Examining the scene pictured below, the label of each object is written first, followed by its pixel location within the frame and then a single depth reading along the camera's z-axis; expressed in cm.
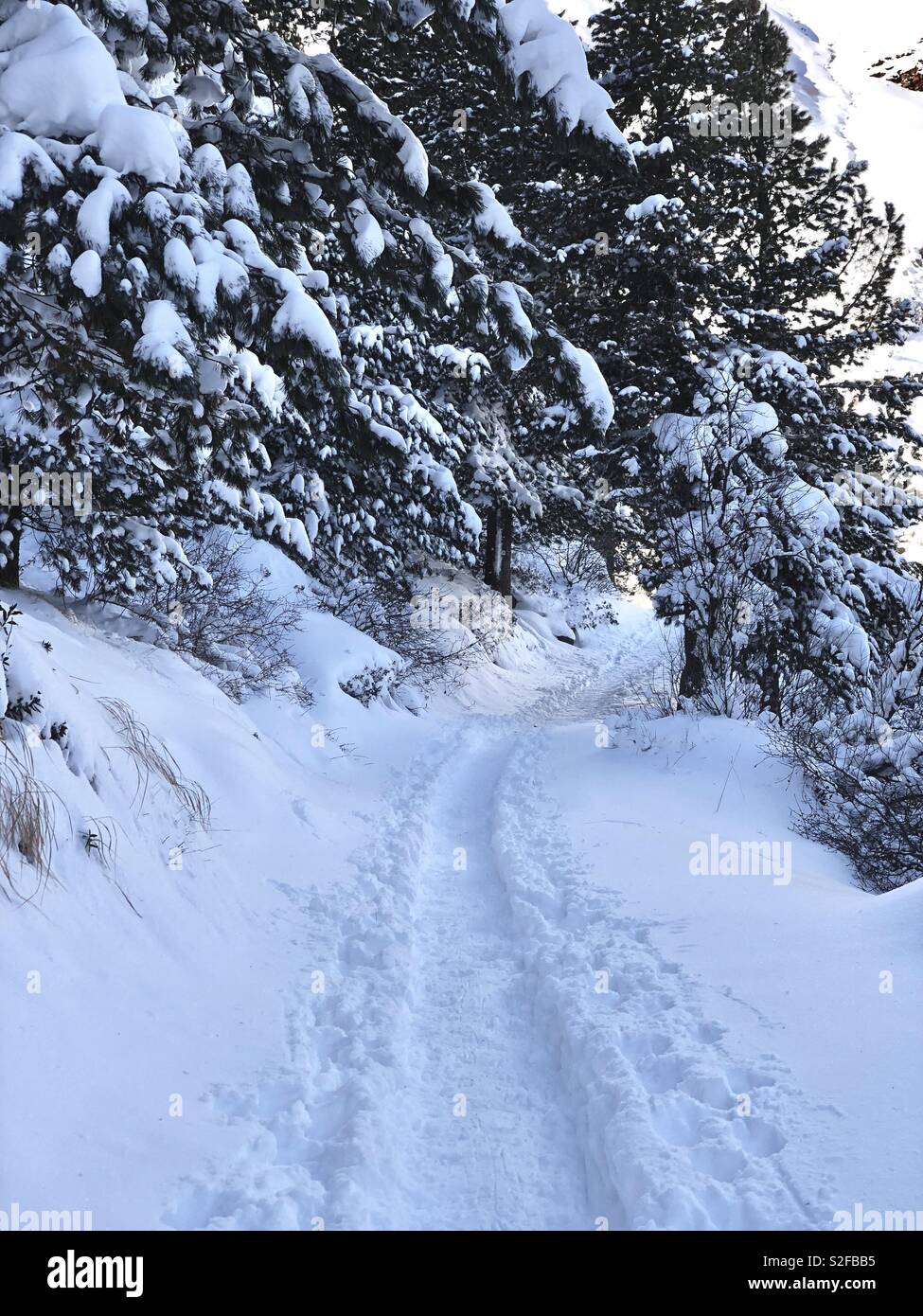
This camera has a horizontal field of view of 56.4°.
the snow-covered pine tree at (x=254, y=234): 427
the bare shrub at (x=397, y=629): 1518
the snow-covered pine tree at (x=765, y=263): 1270
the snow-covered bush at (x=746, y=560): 1143
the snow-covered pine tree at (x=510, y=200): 518
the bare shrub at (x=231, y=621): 934
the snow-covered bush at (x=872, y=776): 712
